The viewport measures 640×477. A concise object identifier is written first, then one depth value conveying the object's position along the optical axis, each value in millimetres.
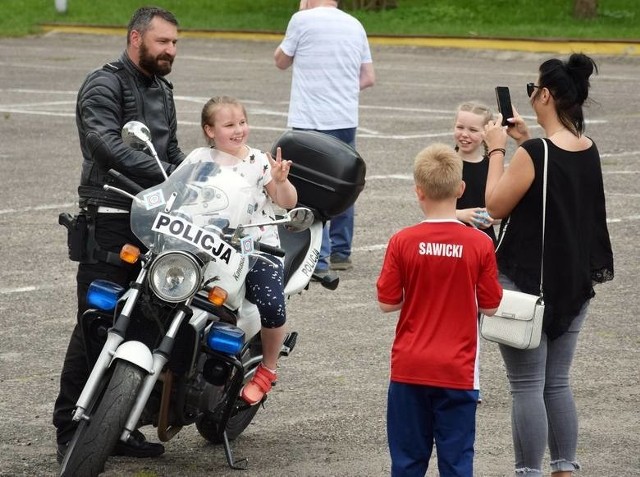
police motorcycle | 9247
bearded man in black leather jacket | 10542
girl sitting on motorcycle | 10208
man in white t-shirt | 17682
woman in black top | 9453
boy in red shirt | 8742
